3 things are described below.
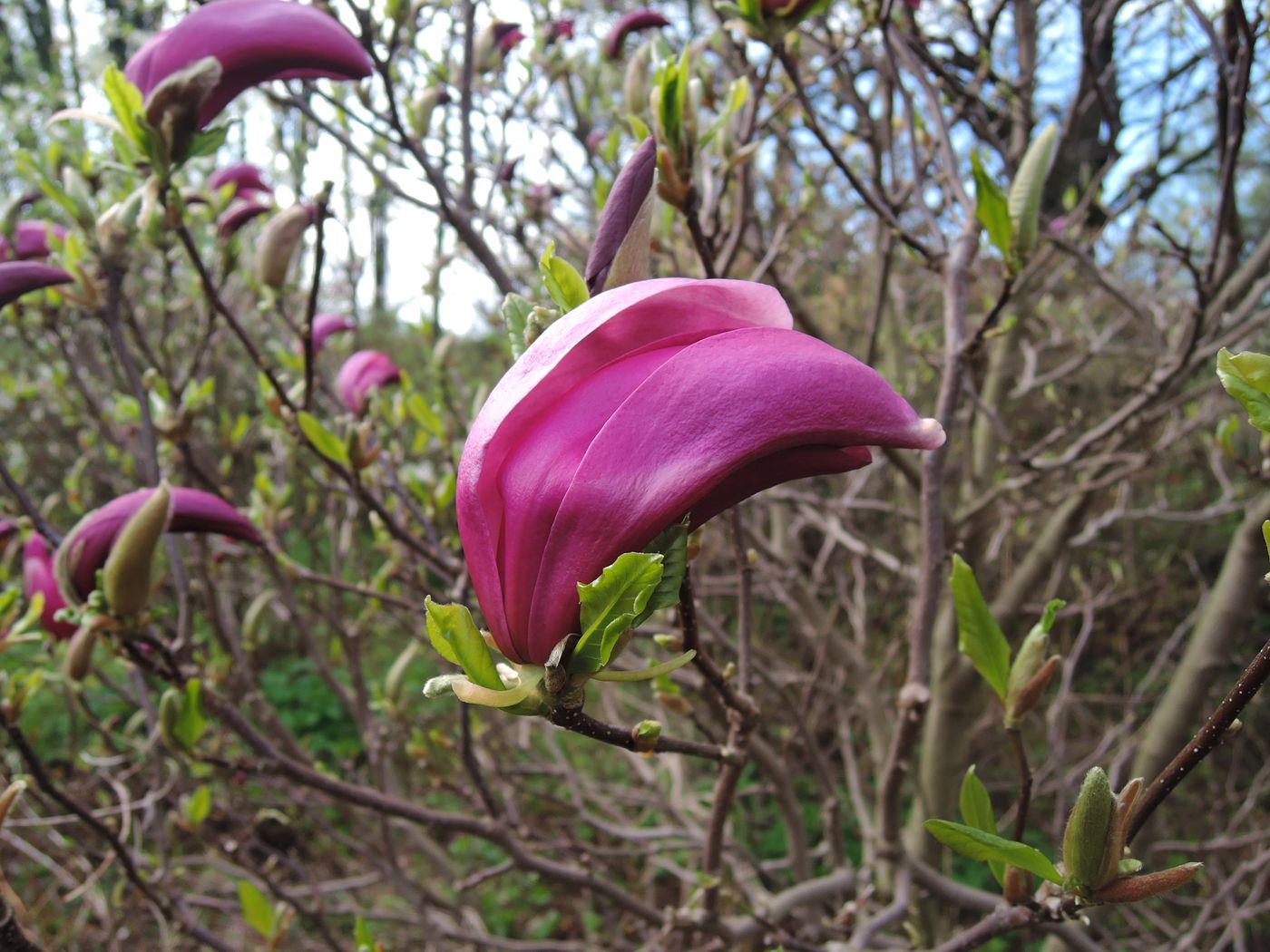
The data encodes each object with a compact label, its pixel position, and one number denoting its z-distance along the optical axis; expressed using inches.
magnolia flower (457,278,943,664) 6.3
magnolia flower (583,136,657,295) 7.6
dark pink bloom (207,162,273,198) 20.8
